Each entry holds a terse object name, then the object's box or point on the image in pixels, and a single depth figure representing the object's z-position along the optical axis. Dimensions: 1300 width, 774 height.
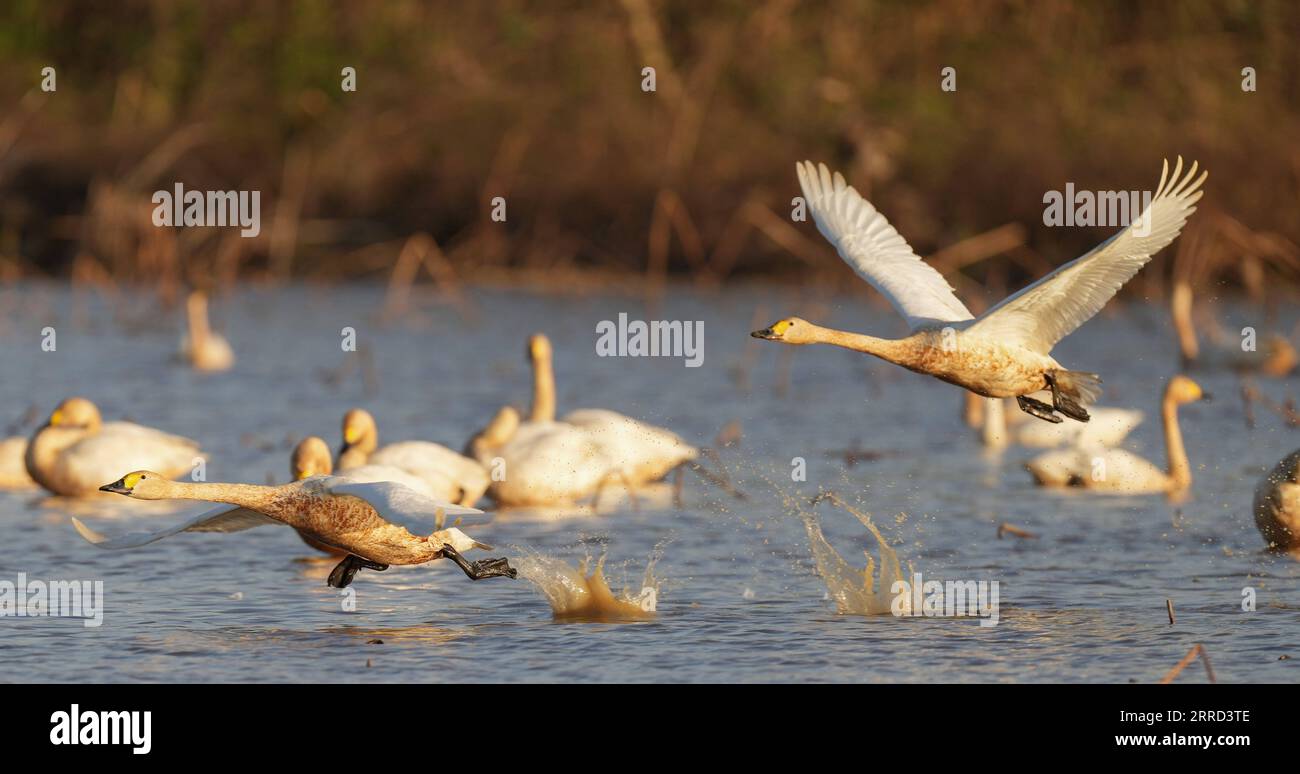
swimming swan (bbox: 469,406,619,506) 11.52
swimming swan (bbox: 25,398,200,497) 11.70
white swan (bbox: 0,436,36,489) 12.17
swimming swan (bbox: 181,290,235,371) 18.48
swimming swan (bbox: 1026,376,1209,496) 12.17
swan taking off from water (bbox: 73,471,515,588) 8.12
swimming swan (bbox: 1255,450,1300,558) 9.71
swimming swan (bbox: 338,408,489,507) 10.60
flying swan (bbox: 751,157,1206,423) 8.25
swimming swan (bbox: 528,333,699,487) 12.00
